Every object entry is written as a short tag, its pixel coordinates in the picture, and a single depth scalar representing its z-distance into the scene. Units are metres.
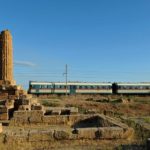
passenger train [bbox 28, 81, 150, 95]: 45.81
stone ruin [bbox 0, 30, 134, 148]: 8.18
